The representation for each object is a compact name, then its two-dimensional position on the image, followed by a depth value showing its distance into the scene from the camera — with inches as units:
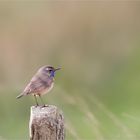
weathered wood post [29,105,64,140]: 417.1
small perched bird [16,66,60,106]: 498.0
